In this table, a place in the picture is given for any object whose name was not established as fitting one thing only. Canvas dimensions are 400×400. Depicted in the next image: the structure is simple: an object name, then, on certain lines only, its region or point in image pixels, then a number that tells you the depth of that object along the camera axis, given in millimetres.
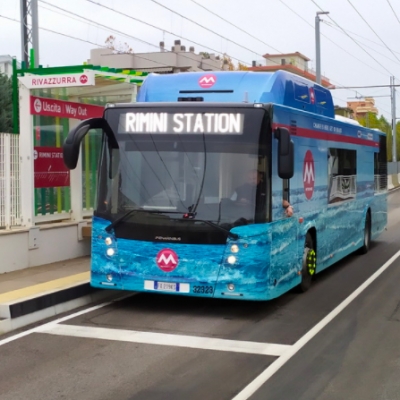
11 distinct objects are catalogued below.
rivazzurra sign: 12617
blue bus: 9148
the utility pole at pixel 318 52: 31466
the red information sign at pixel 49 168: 13188
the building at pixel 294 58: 114575
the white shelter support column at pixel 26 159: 12789
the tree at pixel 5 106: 36531
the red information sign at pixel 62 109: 13141
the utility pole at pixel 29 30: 16641
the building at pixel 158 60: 79188
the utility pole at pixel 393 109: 62144
